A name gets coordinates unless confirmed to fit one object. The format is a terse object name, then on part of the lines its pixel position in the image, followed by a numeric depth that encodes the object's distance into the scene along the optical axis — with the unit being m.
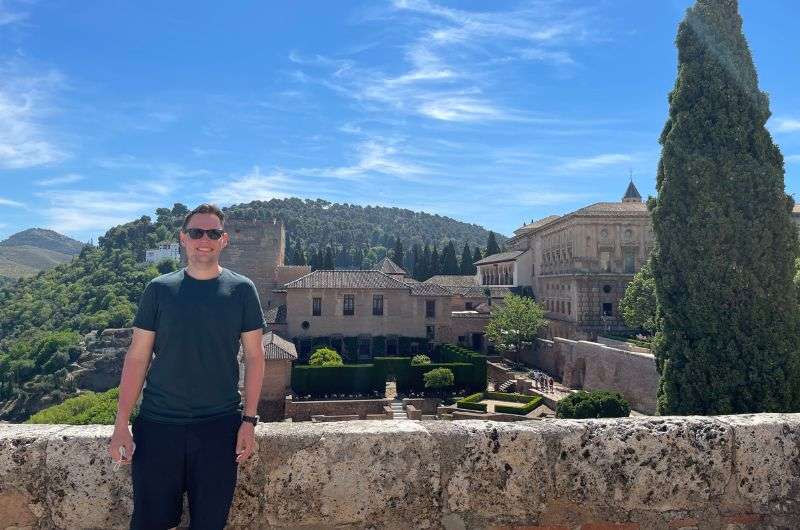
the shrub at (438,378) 28.36
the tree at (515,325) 37.31
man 2.31
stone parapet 2.60
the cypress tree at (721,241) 9.83
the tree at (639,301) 30.70
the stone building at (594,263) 40.97
